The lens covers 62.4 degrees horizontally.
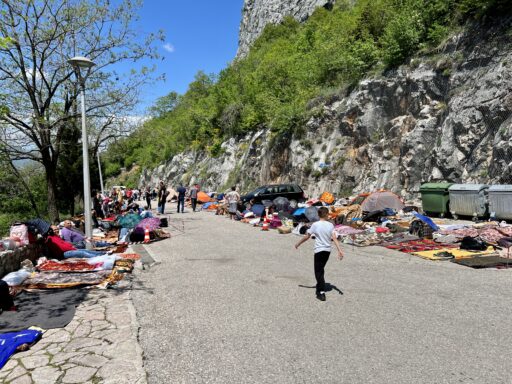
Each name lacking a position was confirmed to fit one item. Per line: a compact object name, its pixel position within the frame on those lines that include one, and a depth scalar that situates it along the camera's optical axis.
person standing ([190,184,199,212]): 28.31
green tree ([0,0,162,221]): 16.08
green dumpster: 17.84
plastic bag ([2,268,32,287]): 8.14
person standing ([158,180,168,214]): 25.36
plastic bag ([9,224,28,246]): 9.88
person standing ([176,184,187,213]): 26.22
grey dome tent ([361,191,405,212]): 18.47
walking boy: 7.24
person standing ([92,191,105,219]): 19.96
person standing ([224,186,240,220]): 22.98
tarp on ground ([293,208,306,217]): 17.80
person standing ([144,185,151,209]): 30.72
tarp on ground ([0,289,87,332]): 6.12
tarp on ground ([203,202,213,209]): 30.11
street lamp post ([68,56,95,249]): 12.24
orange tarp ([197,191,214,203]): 34.56
